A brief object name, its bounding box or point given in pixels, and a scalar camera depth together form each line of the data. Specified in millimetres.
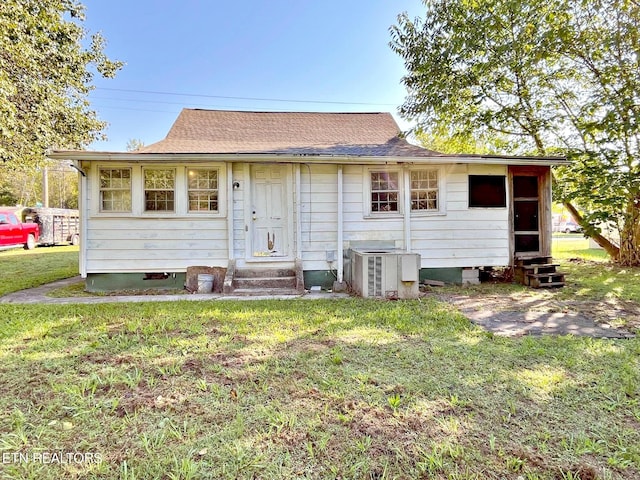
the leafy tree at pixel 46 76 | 7656
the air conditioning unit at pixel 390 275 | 5438
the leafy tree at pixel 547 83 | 6969
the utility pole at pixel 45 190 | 22281
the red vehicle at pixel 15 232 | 13906
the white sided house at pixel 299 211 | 6180
